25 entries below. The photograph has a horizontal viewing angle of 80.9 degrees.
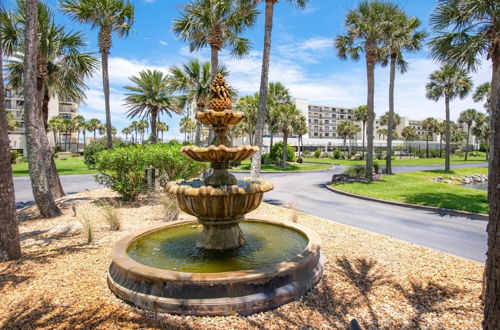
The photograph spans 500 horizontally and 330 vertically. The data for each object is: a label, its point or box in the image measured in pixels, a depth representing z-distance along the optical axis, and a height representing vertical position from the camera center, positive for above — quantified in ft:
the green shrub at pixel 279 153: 132.57 -1.32
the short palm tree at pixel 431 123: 243.60 +21.22
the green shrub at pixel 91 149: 108.18 +1.58
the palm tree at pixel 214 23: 57.47 +26.23
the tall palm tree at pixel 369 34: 68.90 +27.94
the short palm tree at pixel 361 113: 191.71 +24.27
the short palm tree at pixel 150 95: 92.22 +18.04
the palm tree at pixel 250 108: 124.06 +18.92
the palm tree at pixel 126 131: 394.07 +29.46
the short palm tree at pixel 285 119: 123.03 +13.17
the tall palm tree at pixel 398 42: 72.43 +28.42
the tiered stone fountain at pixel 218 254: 14.24 -6.71
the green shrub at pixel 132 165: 40.32 -1.76
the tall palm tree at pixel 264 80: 42.98 +10.50
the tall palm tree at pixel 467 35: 41.01 +17.53
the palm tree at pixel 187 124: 317.83 +30.60
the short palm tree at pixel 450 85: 111.24 +24.17
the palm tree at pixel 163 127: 331.36 +29.17
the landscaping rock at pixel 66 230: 26.27 -7.02
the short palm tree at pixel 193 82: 79.97 +19.40
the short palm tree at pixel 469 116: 223.10 +24.81
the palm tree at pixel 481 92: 132.98 +25.47
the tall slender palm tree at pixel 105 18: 62.75 +30.78
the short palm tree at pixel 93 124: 291.95 +29.03
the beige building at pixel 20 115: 182.50 +37.06
